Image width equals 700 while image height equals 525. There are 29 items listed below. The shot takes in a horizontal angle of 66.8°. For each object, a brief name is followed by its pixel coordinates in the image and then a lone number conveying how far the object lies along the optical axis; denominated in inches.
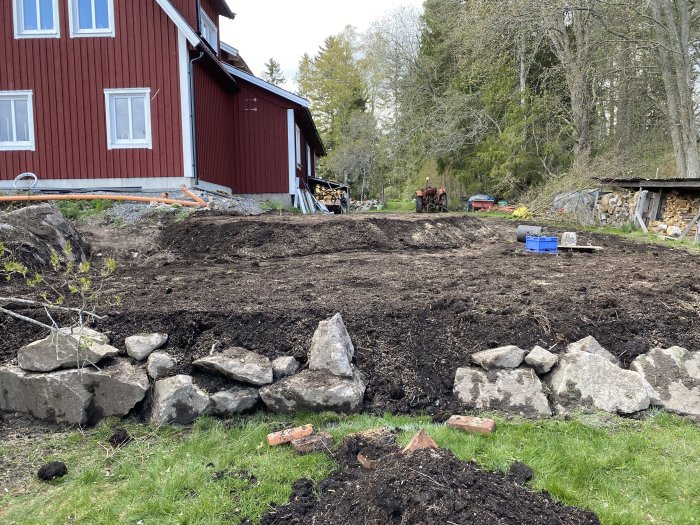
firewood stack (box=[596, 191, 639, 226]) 593.9
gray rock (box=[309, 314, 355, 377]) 166.2
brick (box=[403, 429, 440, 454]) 116.6
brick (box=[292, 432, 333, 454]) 136.1
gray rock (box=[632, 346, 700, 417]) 163.9
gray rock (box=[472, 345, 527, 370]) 170.6
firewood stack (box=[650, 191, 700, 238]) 515.5
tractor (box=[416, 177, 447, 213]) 926.4
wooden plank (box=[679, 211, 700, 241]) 484.7
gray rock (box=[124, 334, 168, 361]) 170.7
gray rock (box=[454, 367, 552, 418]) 160.7
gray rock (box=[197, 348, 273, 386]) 162.6
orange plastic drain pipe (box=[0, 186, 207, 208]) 456.9
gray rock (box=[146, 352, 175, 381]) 165.8
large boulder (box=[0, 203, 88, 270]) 263.0
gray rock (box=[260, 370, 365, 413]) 160.1
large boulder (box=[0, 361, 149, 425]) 159.3
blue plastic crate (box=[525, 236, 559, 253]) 367.6
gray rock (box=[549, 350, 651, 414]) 161.0
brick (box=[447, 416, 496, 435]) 144.3
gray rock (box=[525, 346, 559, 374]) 170.7
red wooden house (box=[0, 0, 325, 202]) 512.7
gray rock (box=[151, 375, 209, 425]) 156.7
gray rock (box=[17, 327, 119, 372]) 163.5
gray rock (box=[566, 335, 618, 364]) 179.3
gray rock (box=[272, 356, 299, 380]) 167.0
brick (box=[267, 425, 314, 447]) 140.6
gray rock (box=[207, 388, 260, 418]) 159.9
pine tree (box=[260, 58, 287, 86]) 2448.3
